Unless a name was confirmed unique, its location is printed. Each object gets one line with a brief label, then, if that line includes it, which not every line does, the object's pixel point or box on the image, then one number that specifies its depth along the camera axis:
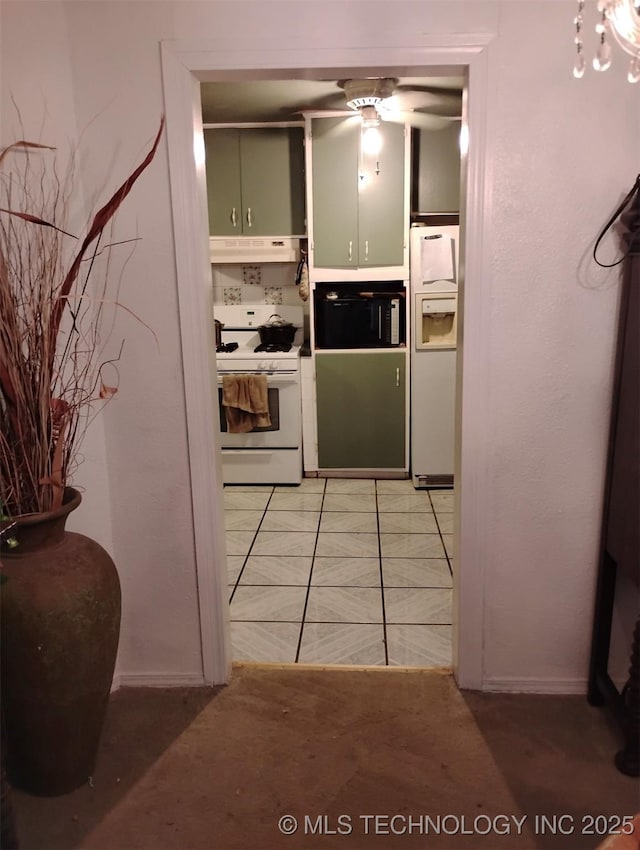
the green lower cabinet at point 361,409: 4.43
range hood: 4.52
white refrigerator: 4.20
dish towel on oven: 4.31
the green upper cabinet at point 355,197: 4.19
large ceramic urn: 1.65
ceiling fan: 3.53
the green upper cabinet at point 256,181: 4.36
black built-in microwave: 4.32
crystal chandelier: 1.12
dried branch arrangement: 1.67
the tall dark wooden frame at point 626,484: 1.90
